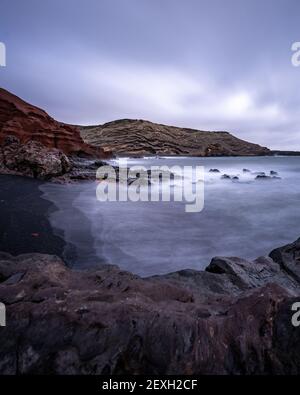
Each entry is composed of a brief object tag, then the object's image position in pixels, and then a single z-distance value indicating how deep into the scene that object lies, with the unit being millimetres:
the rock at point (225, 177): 21594
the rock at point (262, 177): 21372
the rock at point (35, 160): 13984
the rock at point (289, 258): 3742
